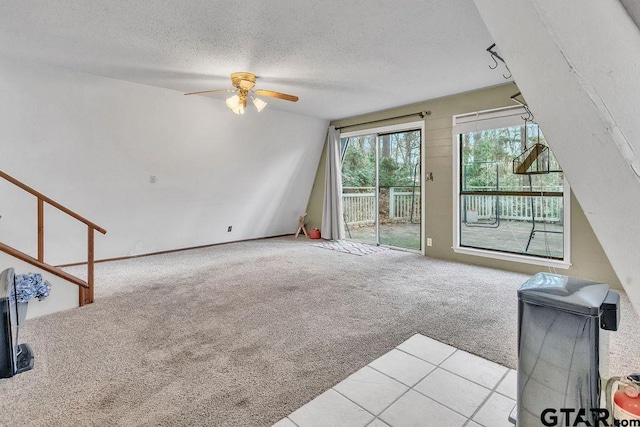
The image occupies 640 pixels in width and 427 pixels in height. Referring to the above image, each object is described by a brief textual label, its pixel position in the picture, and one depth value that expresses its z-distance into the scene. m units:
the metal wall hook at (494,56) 2.85
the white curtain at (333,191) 6.16
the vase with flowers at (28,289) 2.44
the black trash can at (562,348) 1.22
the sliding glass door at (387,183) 5.41
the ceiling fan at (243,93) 3.38
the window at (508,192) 3.89
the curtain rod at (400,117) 4.85
